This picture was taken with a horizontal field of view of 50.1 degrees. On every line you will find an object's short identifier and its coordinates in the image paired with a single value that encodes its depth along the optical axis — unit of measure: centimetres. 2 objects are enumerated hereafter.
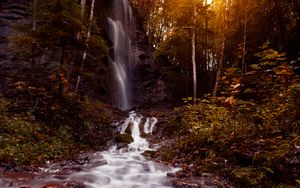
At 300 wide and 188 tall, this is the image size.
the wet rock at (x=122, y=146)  1406
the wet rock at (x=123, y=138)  1524
